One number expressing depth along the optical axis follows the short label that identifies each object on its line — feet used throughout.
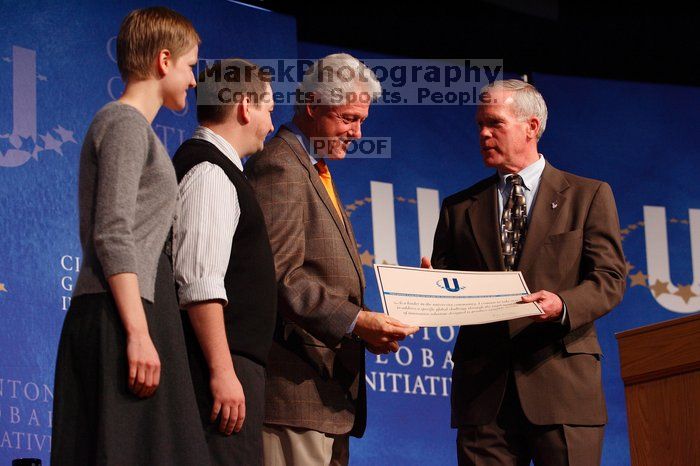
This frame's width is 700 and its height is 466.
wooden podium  16.73
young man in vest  13.18
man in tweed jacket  16.30
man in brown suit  17.46
